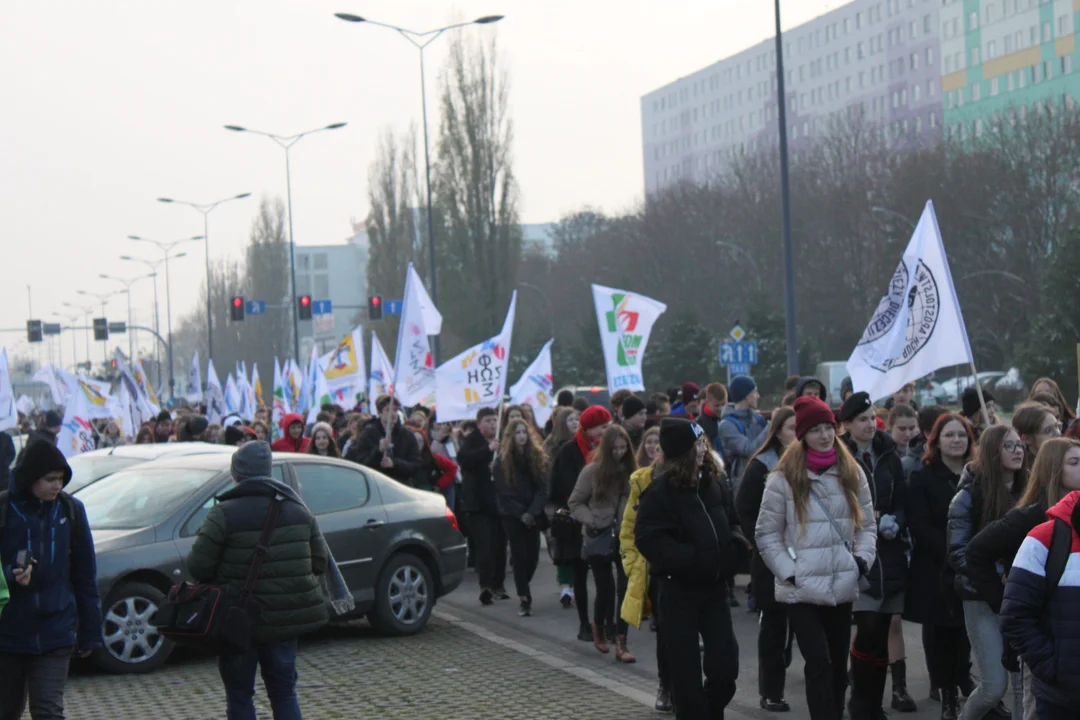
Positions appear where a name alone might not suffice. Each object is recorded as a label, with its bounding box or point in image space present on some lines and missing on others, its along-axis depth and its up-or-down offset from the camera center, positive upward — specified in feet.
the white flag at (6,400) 66.83 -0.94
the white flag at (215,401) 117.91 -2.45
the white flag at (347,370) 87.45 -0.27
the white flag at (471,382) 58.03 -0.86
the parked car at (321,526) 34.68 -4.26
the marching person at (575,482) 37.60 -3.21
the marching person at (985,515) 22.82 -2.75
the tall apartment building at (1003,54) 288.51 +57.89
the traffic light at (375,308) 150.30 +5.67
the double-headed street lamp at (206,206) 205.30 +22.96
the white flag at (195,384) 146.20 -1.22
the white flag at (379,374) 89.25 -0.64
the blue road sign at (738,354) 94.68 -0.38
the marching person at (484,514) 45.42 -4.76
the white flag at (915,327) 31.91 +0.28
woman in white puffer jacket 23.47 -3.11
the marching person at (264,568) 22.75 -3.06
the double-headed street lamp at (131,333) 288.71 +8.68
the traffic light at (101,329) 207.76 +6.59
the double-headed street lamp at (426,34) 112.88 +25.78
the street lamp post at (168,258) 242.35 +19.67
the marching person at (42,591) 22.00 -3.21
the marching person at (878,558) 25.89 -3.86
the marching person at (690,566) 24.23 -3.54
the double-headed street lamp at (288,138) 156.25 +24.28
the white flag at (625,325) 61.16 +1.17
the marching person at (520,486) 42.78 -3.73
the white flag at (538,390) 67.51 -1.50
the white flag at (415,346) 58.75 +0.68
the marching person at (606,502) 33.88 -3.40
